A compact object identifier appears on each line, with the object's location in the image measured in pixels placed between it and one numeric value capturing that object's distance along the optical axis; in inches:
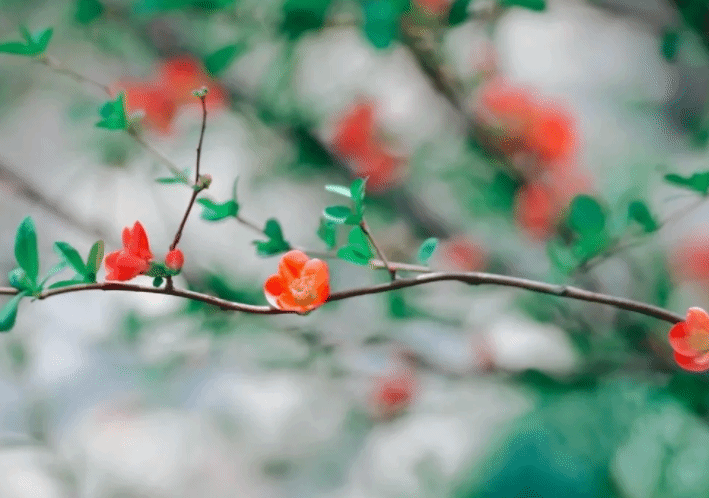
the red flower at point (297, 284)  42.5
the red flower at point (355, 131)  96.5
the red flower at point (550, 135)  94.4
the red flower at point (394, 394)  107.4
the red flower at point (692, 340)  42.5
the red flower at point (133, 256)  42.5
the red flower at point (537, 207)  89.5
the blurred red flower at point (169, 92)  89.0
